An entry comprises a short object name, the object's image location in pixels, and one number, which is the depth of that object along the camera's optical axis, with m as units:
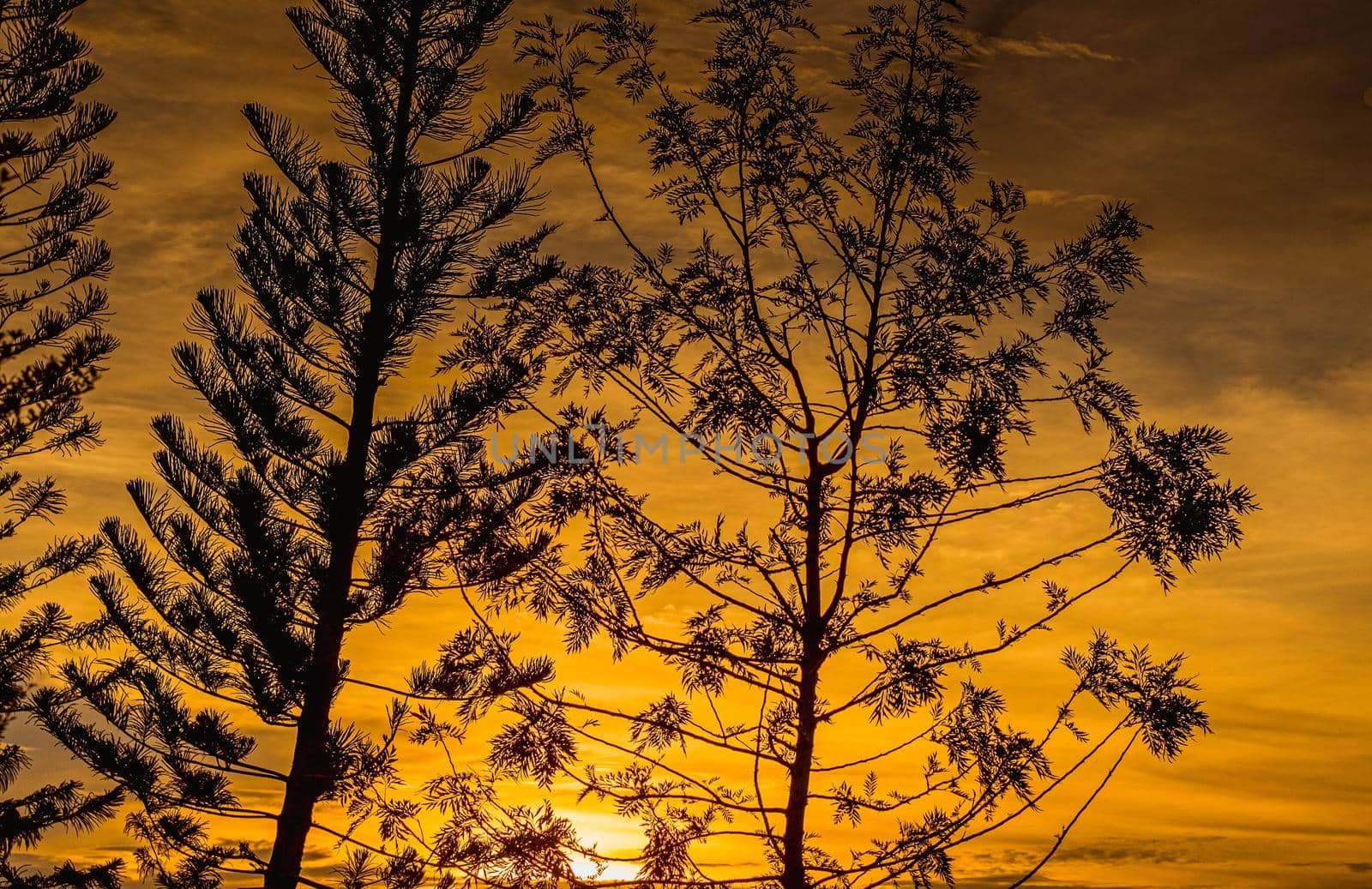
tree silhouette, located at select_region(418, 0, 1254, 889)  6.30
